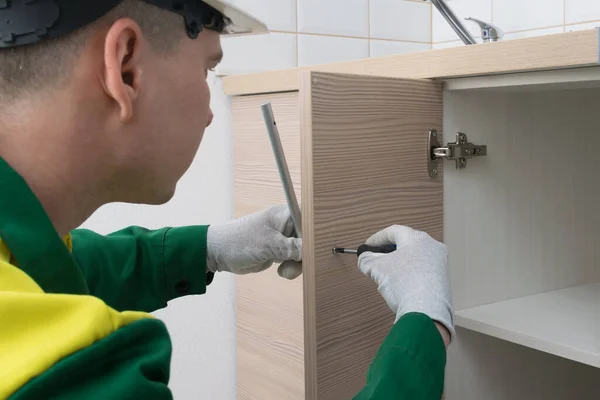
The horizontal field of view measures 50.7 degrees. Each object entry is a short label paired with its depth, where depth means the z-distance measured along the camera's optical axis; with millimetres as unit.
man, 352
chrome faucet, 1218
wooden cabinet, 665
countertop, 600
